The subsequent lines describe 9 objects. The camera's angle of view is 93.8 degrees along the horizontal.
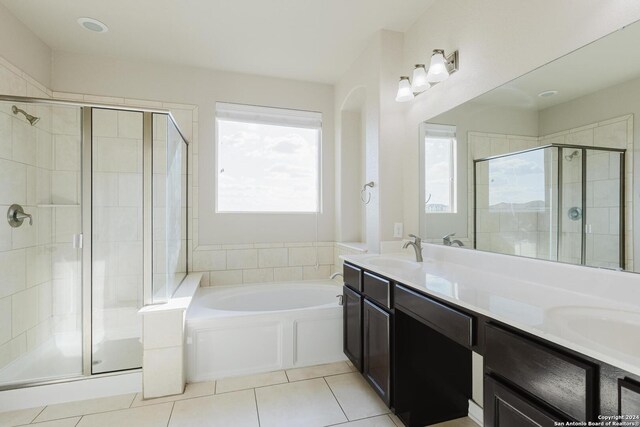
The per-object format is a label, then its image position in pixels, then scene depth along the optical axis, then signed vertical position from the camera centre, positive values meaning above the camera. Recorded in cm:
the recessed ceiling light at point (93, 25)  232 +150
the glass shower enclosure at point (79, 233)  210 -15
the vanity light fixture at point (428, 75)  194 +95
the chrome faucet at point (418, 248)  210 -25
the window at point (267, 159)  320 +59
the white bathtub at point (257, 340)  219 -97
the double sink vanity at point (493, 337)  74 -42
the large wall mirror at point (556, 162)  112 +24
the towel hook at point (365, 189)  267 +22
